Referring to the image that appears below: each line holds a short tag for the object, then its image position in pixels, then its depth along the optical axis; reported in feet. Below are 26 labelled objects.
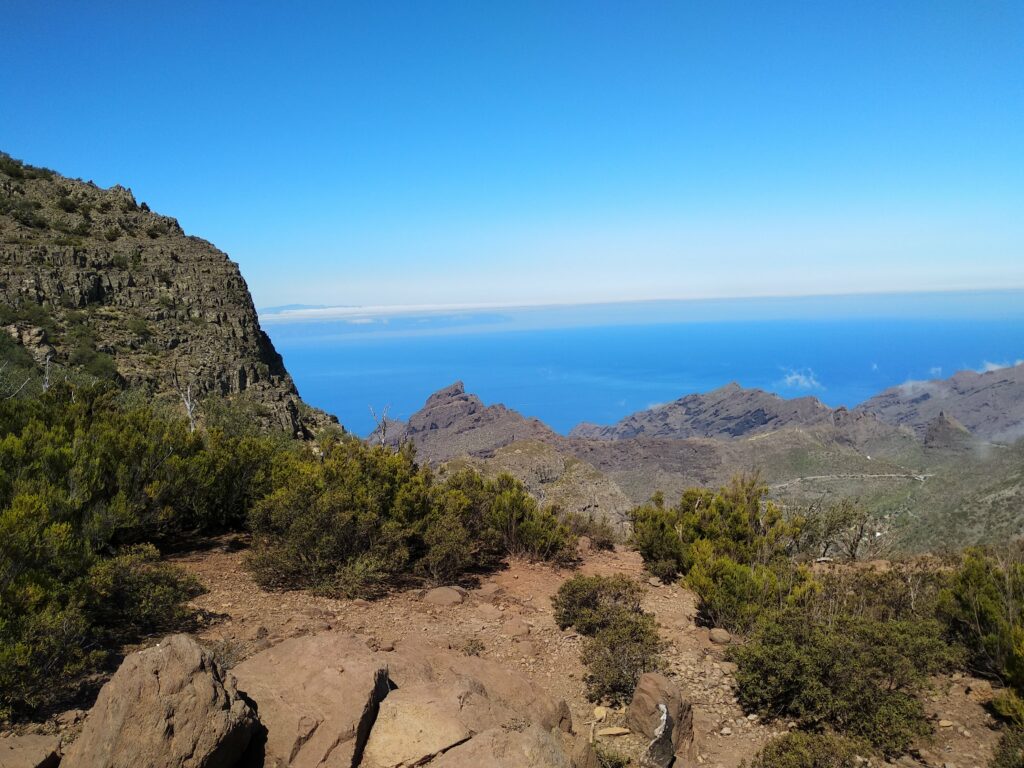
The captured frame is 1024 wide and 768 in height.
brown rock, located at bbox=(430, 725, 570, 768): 11.59
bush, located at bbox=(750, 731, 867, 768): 15.96
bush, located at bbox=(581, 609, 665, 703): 19.60
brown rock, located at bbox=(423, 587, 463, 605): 26.45
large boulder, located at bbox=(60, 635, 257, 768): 11.00
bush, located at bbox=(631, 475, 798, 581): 34.42
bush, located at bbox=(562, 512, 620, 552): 41.68
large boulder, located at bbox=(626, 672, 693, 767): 16.25
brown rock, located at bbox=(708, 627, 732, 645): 25.02
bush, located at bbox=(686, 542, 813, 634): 25.71
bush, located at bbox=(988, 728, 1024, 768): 16.07
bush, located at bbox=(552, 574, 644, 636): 24.14
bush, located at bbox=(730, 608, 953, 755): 18.12
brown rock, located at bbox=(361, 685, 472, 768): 12.54
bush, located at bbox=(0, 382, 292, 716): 14.75
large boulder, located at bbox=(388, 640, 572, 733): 14.19
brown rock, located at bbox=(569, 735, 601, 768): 13.61
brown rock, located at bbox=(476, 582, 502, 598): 28.71
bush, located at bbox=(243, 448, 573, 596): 26.66
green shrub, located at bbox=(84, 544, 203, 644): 18.04
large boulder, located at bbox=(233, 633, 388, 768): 12.55
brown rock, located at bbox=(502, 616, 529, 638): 24.06
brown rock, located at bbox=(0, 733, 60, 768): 10.95
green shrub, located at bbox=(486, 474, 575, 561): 35.40
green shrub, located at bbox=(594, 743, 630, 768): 14.71
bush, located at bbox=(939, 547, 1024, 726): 19.93
